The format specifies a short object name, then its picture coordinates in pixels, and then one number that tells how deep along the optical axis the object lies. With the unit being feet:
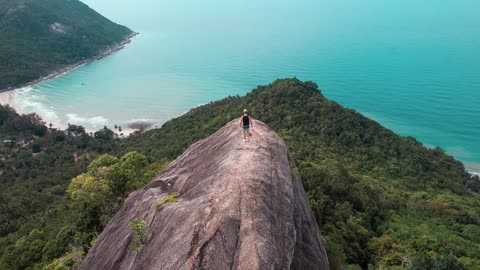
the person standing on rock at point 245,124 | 54.75
